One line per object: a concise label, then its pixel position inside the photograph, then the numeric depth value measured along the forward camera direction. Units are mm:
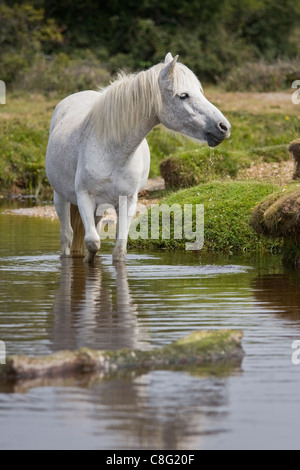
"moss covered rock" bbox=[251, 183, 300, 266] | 18231
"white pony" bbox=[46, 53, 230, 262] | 16260
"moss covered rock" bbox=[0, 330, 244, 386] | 10235
